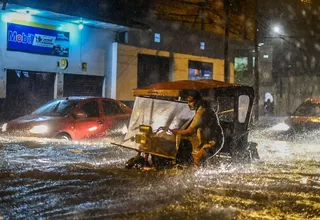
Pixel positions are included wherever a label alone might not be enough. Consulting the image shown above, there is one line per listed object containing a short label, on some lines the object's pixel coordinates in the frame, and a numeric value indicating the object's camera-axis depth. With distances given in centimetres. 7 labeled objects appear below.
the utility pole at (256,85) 2406
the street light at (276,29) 3894
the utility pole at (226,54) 2082
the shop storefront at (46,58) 1642
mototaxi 798
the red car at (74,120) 1138
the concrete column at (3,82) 1630
